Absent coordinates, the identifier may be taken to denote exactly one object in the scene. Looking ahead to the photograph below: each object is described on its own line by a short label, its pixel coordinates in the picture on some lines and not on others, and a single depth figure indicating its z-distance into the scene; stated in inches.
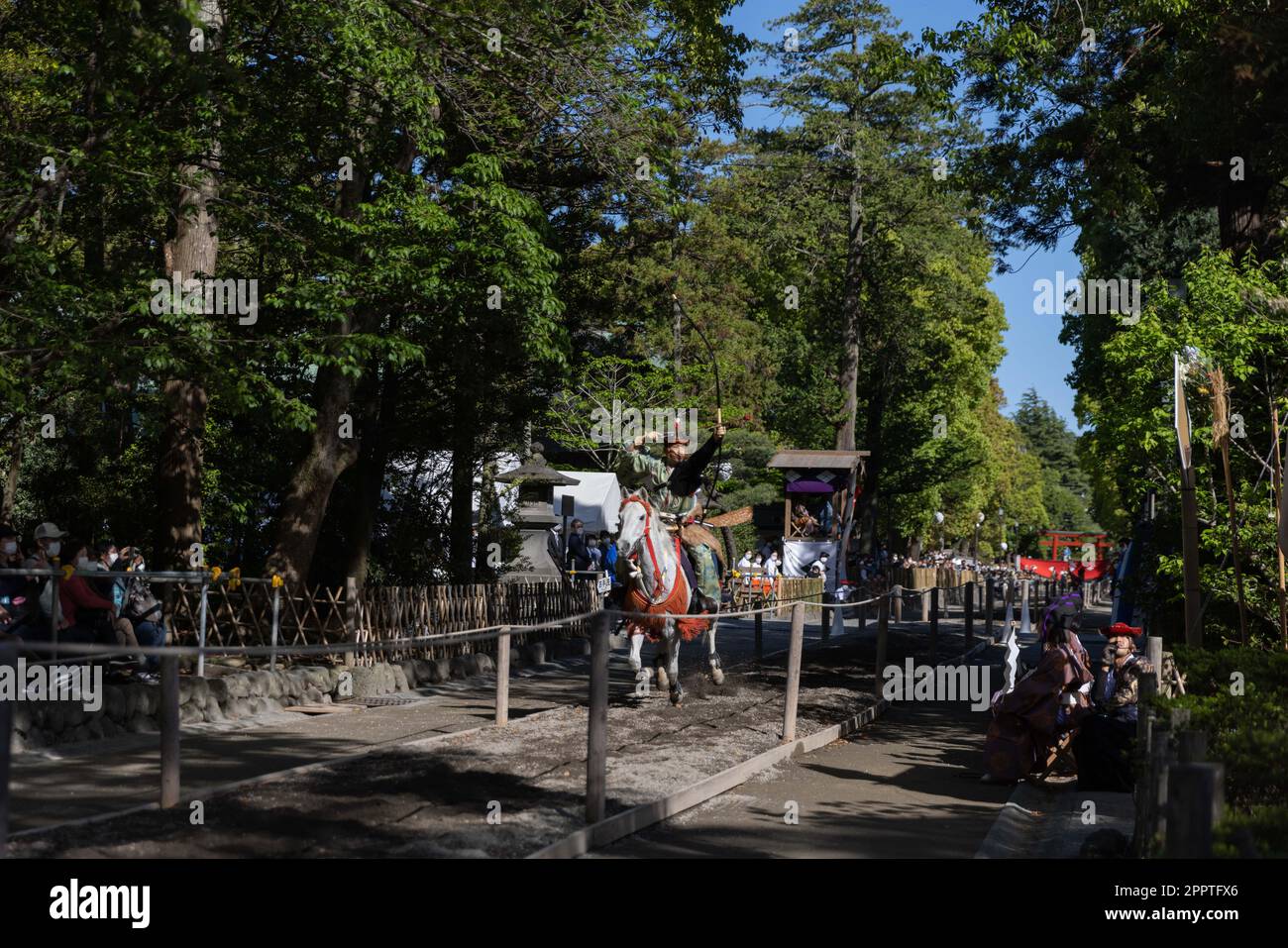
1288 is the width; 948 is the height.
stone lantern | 1379.2
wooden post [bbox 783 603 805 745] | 518.0
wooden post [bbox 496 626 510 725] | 493.0
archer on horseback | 608.7
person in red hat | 455.2
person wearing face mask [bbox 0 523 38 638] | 492.4
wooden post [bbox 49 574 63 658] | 486.8
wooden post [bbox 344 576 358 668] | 679.1
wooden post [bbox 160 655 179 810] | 318.7
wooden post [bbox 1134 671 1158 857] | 278.1
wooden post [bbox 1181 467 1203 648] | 450.6
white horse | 575.8
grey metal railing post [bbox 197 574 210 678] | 565.9
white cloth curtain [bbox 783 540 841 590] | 1529.3
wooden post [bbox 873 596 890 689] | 649.0
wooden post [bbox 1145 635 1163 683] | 427.2
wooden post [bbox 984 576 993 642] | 1175.0
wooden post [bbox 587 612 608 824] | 339.0
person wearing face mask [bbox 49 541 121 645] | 514.3
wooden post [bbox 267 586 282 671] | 620.1
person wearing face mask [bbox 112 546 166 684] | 567.8
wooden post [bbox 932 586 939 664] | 831.7
